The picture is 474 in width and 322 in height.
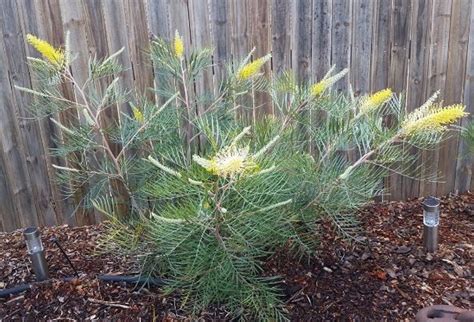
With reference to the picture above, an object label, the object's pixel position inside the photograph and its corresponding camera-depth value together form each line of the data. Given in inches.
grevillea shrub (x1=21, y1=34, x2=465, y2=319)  62.6
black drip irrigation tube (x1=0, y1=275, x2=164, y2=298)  85.8
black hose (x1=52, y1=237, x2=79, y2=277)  88.6
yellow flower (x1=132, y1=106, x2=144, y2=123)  79.5
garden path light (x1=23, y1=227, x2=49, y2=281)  84.8
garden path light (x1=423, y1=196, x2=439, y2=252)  89.1
